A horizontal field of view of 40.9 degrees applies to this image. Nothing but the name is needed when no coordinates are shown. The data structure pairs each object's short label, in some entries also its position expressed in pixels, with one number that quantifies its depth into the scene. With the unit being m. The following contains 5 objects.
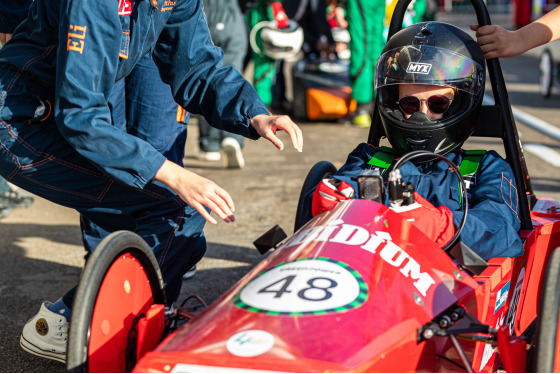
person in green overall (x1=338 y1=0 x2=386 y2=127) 8.31
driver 2.88
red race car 1.87
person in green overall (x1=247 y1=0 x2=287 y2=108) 8.48
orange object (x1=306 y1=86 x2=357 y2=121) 8.74
